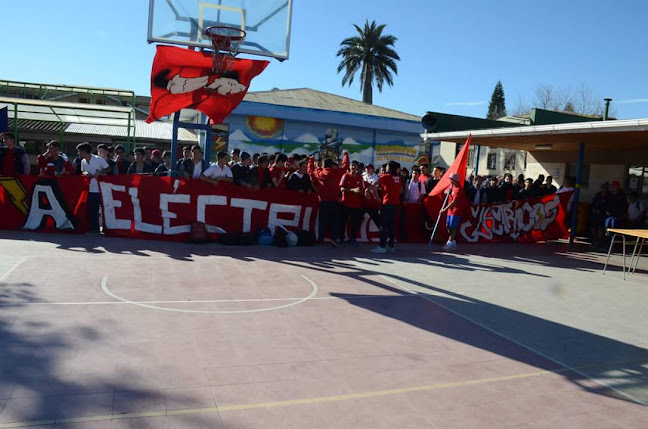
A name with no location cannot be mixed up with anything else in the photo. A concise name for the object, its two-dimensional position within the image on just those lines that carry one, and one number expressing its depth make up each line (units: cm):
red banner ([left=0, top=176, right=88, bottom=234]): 1107
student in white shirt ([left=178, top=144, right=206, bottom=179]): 1157
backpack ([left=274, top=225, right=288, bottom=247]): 1163
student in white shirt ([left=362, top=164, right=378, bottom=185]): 1320
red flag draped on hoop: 1095
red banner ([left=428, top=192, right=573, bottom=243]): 1466
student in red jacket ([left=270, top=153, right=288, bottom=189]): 1224
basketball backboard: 1102
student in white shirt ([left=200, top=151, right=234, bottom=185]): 1155
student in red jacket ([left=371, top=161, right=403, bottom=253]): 1148
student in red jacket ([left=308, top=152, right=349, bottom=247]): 1202
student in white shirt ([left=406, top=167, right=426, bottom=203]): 1395
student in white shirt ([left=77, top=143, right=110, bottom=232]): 1129
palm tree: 4900
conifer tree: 8362
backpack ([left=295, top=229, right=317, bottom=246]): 1200
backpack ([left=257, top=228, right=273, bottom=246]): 1163
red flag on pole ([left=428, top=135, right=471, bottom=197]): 1254
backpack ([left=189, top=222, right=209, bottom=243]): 1117
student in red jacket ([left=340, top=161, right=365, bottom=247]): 1189
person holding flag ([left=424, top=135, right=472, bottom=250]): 1249
